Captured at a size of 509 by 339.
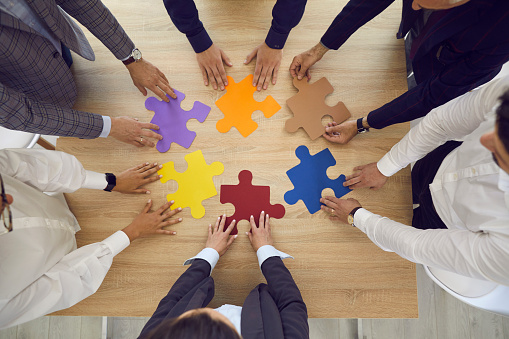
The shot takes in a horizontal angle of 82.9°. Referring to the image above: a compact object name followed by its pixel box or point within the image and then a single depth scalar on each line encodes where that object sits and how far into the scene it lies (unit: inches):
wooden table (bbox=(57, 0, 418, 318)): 46.3
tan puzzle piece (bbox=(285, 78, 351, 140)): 50.1
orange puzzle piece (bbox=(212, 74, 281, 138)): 50.4
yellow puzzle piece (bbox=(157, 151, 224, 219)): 48.4
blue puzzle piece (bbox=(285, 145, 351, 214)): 48.3
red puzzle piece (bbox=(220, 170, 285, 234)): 48.2
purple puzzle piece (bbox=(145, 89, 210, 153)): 49.9
